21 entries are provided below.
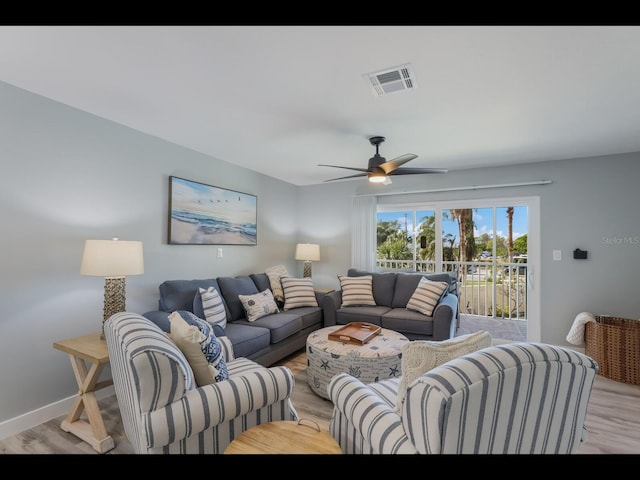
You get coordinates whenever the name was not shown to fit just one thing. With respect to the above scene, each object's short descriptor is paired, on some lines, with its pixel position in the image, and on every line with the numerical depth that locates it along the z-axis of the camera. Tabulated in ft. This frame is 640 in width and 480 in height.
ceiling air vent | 6.09
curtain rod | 12.41
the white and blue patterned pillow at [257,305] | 10.68
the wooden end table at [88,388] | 6.25
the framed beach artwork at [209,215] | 10.55
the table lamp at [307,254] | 15.67
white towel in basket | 10.76
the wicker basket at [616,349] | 9.50
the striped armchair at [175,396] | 4.01
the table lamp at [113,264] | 7.03
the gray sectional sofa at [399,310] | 10.67
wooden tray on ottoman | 8.59
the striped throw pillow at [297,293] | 12.46
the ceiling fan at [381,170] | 9.44
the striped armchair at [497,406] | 2.97
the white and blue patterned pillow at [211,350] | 5.17
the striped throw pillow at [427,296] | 11.32
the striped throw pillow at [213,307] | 9.25
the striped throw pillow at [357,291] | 12.80
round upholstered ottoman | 7.74
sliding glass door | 12.98
